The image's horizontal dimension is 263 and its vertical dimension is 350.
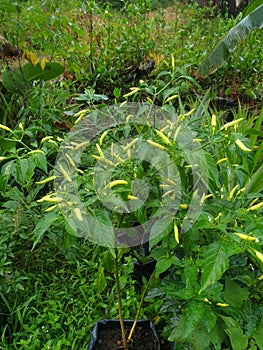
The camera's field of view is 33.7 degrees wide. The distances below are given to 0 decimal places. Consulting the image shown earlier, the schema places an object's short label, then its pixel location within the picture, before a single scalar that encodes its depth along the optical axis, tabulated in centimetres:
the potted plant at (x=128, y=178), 120
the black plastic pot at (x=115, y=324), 197
